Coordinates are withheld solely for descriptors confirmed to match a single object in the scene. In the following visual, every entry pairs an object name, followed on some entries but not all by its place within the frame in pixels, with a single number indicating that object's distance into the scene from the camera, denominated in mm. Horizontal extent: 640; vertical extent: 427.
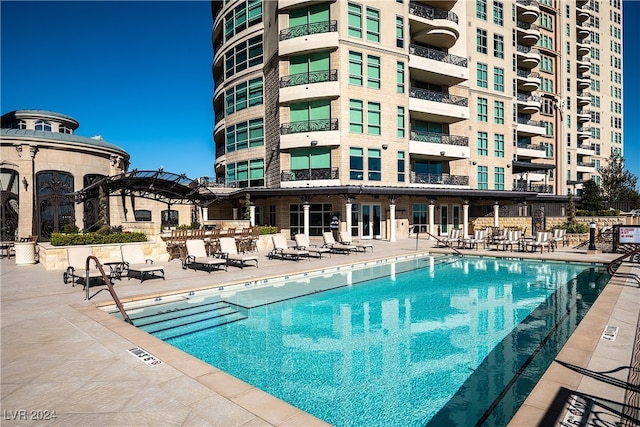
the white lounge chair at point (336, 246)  18031
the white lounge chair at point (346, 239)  19445
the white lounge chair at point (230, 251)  13562
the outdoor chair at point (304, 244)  17066
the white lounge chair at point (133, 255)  11602
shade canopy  17047
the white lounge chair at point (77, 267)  10400
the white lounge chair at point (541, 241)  17984
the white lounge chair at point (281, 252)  15987
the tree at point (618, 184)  46000
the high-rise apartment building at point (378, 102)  25297
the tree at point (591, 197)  36812
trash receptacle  14391
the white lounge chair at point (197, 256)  12675
